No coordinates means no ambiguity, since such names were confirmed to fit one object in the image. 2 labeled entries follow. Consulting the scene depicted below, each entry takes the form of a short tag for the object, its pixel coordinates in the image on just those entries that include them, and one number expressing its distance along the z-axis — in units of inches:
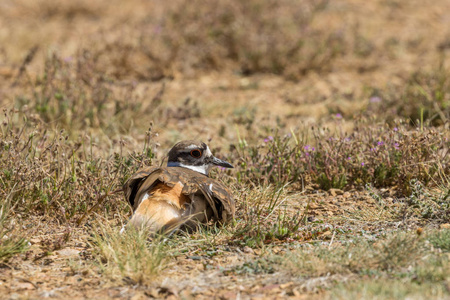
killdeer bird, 344.8
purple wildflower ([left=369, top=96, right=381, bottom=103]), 590.6
